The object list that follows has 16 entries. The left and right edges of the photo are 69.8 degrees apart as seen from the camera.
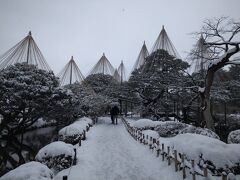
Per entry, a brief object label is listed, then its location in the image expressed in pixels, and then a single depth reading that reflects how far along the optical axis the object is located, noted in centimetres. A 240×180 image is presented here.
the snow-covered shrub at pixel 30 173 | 421
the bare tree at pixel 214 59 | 1092
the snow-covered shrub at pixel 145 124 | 1448
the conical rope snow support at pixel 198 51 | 1278
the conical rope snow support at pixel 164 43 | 2182
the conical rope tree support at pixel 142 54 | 2893
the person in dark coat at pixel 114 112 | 1886
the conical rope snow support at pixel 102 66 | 3311
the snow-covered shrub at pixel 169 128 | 1263
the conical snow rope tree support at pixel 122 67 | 3868
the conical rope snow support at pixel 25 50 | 1558
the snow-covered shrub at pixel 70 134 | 1087
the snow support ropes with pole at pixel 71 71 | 2345
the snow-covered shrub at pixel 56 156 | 666
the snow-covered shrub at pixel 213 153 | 551
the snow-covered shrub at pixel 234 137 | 977
